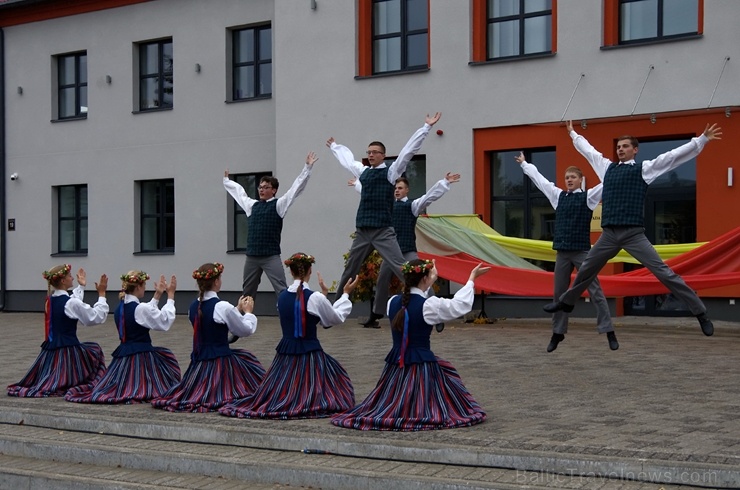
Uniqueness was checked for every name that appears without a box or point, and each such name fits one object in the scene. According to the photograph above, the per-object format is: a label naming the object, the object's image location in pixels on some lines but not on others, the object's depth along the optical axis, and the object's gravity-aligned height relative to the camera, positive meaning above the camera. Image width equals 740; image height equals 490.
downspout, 25.81 +0.81
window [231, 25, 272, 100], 22.42 +3.30
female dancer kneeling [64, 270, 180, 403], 10.08 -1.32
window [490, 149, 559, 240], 18.64 +0.43
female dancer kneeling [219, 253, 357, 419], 8.95 -1.17
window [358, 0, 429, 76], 19.84 +3.44
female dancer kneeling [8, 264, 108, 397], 10.65 -1.28
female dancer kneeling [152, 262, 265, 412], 9.36 -1.19
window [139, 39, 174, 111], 23.59 +3.19
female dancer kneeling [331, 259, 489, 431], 8.15 -1.16
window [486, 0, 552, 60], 18.58 +3.37
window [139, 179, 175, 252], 23.64 +0.17
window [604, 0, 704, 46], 17.19 +3.27
